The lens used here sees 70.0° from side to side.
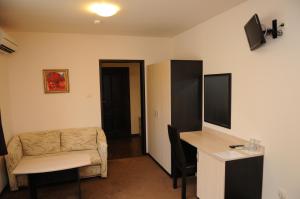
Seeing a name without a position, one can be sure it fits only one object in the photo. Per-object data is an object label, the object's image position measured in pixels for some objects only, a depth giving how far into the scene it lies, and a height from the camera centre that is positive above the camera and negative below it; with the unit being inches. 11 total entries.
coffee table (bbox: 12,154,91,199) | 101.3 -38.2
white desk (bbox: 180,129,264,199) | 84.7 -36.4
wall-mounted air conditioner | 116.0 +26.4
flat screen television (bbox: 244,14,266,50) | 84.0 +21.1
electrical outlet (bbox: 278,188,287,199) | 82.2 -42.4
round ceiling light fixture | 93.2 +35.0
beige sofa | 125.3 -38.9
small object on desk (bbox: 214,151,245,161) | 85.1 -28.7
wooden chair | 108.3 -38.1
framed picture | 155.2 +5.7
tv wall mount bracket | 80.8 +20.7
